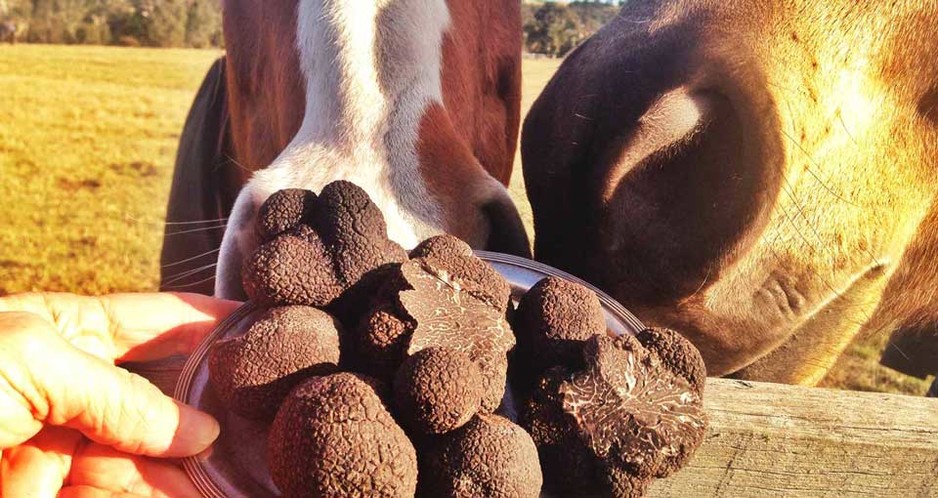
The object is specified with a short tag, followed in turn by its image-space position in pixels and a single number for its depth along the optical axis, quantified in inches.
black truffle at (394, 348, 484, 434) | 8.6
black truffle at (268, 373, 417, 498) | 8.2
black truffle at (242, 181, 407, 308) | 10.3
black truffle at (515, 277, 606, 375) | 10.3
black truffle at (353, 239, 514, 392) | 9.5
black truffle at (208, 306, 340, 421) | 9.5
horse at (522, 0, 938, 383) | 18.0
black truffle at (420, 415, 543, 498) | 8.5
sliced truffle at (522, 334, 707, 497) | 9.6
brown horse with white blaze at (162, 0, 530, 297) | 16.2
